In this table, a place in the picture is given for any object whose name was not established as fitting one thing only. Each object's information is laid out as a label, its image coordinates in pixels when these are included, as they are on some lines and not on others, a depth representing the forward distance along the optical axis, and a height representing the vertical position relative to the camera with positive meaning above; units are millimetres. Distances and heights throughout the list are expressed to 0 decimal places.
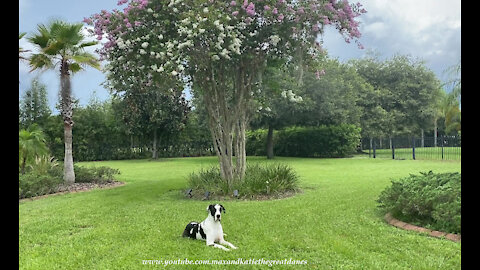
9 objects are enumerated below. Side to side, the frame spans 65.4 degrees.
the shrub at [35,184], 8945 -1100
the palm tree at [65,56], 10225 +2416
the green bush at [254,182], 8031 -945
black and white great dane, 4125 -1039
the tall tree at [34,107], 23969 +2192
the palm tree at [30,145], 10062 -120
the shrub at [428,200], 4671 -834
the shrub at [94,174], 11344 -1039
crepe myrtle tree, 7258 +2061
